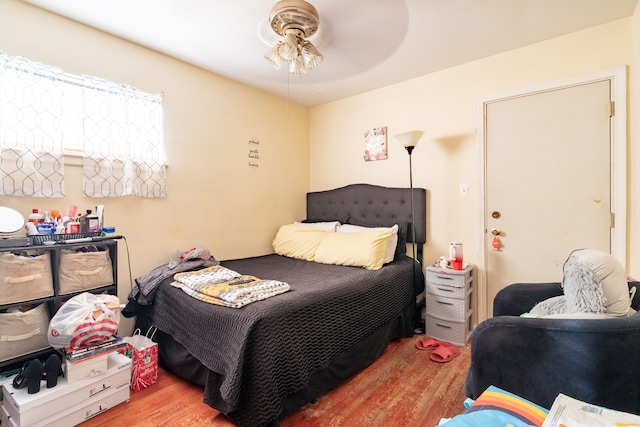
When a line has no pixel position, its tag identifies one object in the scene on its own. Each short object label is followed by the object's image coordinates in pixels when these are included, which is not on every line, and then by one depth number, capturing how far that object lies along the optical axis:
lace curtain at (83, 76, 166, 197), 2.11
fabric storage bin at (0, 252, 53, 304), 1.54
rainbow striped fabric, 0.75
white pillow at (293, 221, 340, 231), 3.21
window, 1.80
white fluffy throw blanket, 1.15
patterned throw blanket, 1.65
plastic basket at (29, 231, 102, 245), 1.66
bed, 1.43
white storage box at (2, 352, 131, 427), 1.43
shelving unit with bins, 1.56
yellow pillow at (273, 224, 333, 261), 2.96
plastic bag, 1.58
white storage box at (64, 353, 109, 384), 1.58
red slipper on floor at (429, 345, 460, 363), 2.24
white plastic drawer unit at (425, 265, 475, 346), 2.46
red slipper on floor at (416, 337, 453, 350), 2.44
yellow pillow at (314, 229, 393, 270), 2.49
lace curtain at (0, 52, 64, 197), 1.78
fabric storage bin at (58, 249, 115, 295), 1.77
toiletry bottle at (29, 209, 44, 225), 1.76
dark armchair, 1.02
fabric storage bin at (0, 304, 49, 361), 1.57
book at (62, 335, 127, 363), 1.60
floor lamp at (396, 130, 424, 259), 2.64
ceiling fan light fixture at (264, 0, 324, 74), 1.67
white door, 2.16
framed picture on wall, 3.21
